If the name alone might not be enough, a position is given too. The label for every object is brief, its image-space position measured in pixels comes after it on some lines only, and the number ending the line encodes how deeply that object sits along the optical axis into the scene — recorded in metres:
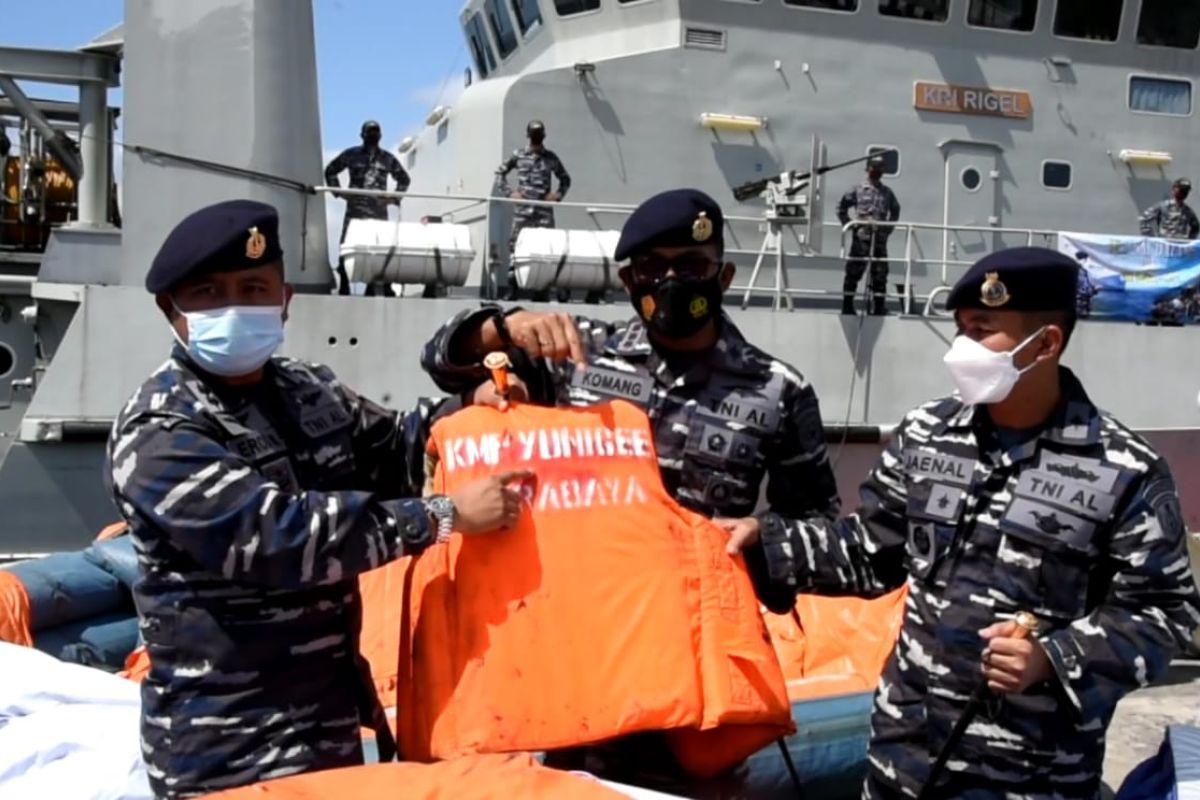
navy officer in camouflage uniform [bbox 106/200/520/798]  1.55
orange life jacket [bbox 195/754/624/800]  1.35
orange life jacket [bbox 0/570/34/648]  4.19
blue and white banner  7.19
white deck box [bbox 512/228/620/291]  5.84
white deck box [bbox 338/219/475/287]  5.65
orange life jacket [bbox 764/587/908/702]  4.12
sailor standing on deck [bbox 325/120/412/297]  6.99
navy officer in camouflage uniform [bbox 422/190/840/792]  1.95
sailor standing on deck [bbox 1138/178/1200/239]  7.96
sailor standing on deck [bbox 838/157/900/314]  7.06
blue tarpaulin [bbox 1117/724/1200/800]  1.99
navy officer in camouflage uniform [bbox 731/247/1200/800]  1.64
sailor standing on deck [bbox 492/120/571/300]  6.70
